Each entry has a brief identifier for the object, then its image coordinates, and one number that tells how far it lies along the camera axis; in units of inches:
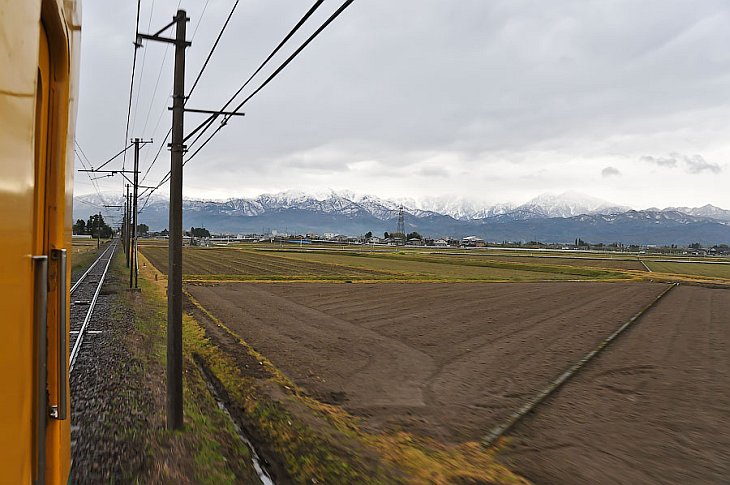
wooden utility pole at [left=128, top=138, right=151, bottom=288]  1061.3
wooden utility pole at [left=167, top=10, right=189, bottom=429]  318.7
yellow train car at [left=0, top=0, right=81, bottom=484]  52.1
